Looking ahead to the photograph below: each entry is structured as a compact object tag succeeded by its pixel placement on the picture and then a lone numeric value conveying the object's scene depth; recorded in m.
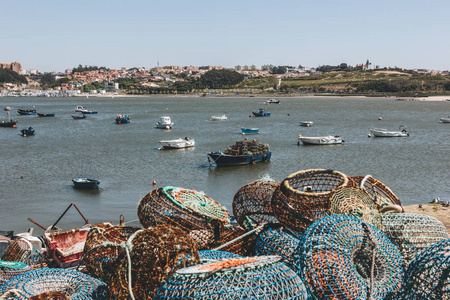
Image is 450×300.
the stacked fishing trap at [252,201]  7.91
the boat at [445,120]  55.81
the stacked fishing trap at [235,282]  4.23
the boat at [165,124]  50.06
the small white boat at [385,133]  41.16
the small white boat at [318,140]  35.75
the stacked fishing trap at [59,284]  5.43
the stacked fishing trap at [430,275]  4.56
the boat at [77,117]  65.81
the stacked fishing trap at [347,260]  4.96
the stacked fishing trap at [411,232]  6.52
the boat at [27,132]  45.06
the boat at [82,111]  73.67
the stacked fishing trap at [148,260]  5.27
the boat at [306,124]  52.43
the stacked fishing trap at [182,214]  7.29
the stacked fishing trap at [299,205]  6.69
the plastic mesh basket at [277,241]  6.12
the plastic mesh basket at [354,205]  6.51
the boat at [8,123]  52.47
